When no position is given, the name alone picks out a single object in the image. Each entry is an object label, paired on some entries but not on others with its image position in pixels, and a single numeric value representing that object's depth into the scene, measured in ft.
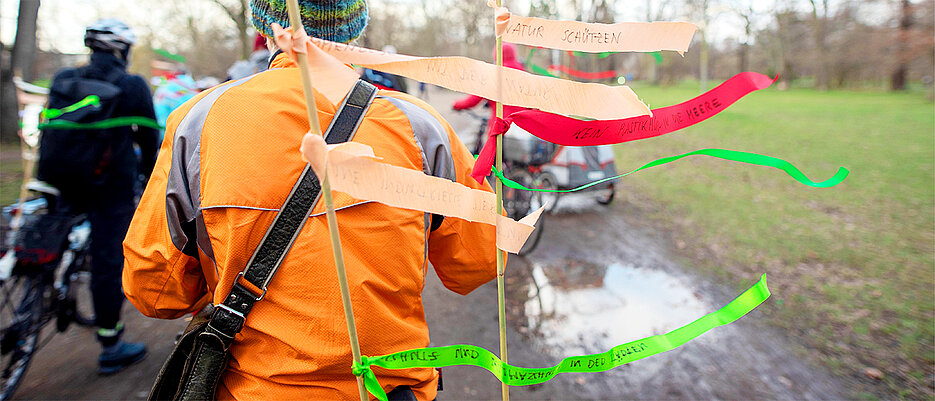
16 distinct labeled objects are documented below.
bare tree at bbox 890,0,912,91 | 94.73
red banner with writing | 3.79
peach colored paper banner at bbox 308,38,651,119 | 3.56
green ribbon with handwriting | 3.94
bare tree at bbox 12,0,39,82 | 29.99
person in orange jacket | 3.77
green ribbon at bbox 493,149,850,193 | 3.46
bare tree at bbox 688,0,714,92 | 88.02
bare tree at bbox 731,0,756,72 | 103.60
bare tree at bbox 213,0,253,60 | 58.38
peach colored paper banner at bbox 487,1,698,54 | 3.67
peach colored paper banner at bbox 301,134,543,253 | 3.10
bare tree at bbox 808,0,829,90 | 117.65
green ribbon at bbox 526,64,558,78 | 20.59
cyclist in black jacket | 9.95
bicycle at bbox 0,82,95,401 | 9.46
